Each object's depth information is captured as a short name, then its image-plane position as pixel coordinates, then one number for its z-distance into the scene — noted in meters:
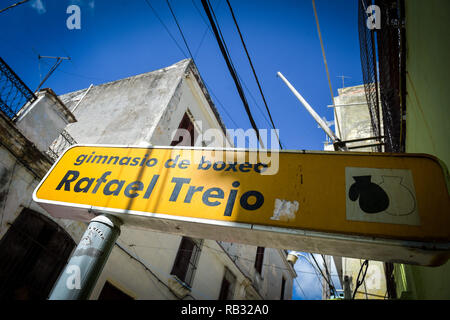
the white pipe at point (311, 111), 4.28
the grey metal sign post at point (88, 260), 1.37
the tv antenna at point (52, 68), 7.64
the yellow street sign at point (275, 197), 1.22
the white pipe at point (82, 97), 9.84
